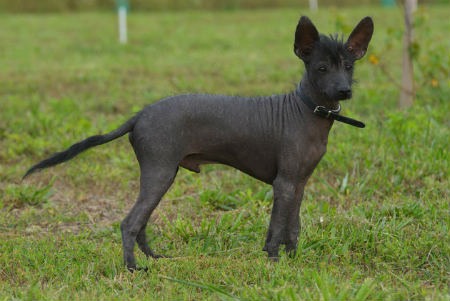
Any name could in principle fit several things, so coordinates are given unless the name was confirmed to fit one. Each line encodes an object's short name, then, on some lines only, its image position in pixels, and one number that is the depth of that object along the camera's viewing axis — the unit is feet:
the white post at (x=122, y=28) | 89.26
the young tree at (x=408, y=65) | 47.01
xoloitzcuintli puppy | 24.52
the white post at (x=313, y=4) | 132.34
